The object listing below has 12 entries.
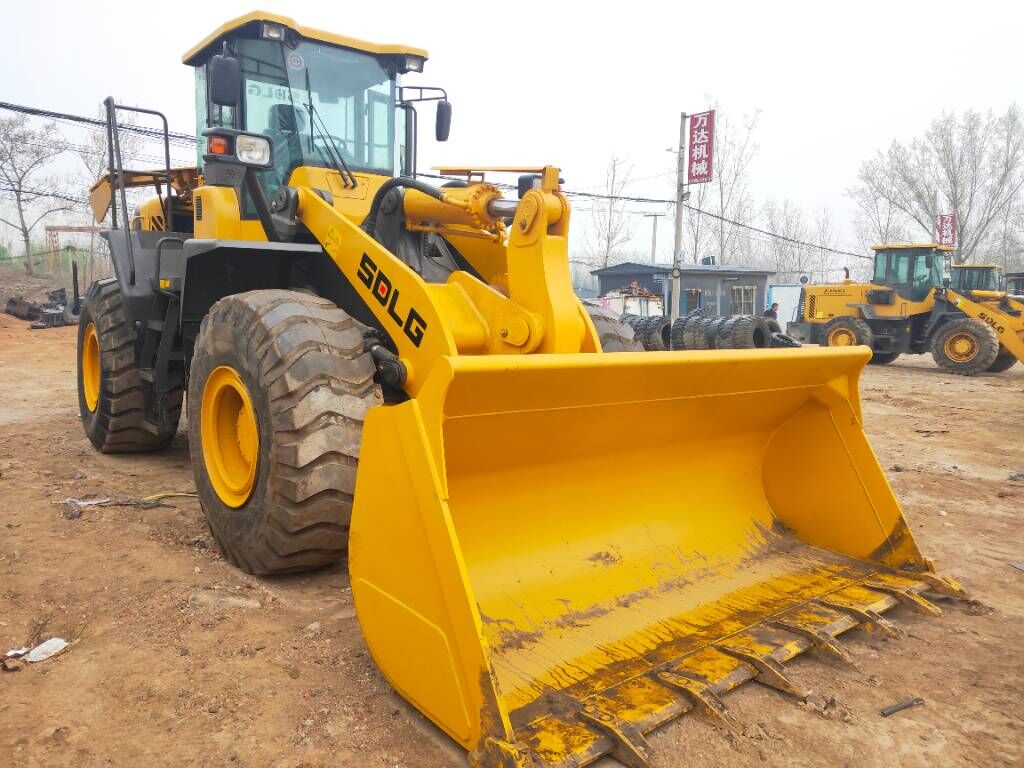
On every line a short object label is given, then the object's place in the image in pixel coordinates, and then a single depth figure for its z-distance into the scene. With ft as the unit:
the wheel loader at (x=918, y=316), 53.62
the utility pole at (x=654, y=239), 161.61
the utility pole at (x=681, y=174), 65.00
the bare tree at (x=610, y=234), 134.00
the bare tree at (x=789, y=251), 203.26
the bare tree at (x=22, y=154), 90.79
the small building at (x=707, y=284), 107.68
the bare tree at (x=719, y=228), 127.13
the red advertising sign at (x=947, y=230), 136.98
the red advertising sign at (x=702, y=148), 66.49
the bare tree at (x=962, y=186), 151.53
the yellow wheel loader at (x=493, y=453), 8.24
